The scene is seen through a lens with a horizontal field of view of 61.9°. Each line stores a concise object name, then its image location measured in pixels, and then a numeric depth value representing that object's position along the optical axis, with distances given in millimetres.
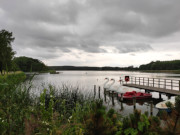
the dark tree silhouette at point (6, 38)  35791
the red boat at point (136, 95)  18861
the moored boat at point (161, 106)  10753
